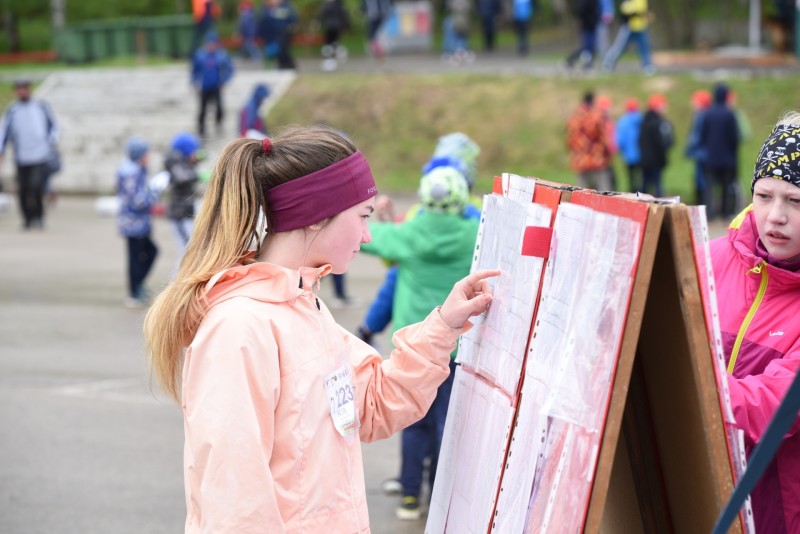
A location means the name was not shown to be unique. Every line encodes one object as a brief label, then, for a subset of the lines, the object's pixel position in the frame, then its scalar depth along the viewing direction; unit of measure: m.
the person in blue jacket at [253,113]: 14.65
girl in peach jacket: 2.57
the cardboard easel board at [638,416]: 2.28
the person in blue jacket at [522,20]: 28.52
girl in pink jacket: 2.77
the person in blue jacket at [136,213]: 11.34
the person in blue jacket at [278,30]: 26.05
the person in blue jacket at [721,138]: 16.03
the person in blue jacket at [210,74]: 21.73
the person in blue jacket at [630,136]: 17.33
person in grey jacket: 16.92
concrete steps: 23.56
